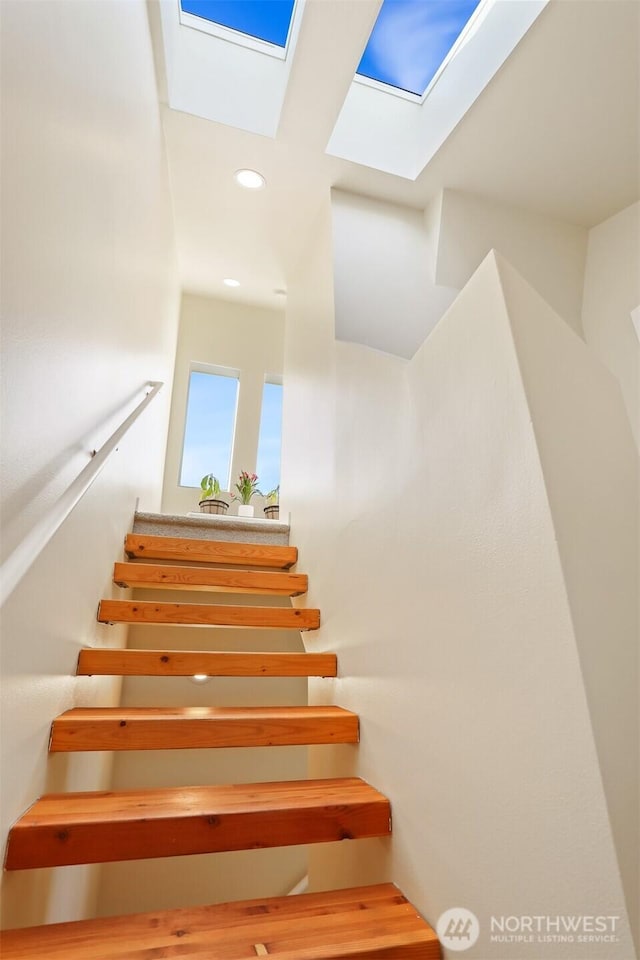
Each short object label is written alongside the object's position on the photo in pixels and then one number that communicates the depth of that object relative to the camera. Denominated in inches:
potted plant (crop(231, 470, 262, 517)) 159.3
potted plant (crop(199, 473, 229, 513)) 158.1
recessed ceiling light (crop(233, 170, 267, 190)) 113.5
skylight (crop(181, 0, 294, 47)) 98.7
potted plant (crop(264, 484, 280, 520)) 161.0
